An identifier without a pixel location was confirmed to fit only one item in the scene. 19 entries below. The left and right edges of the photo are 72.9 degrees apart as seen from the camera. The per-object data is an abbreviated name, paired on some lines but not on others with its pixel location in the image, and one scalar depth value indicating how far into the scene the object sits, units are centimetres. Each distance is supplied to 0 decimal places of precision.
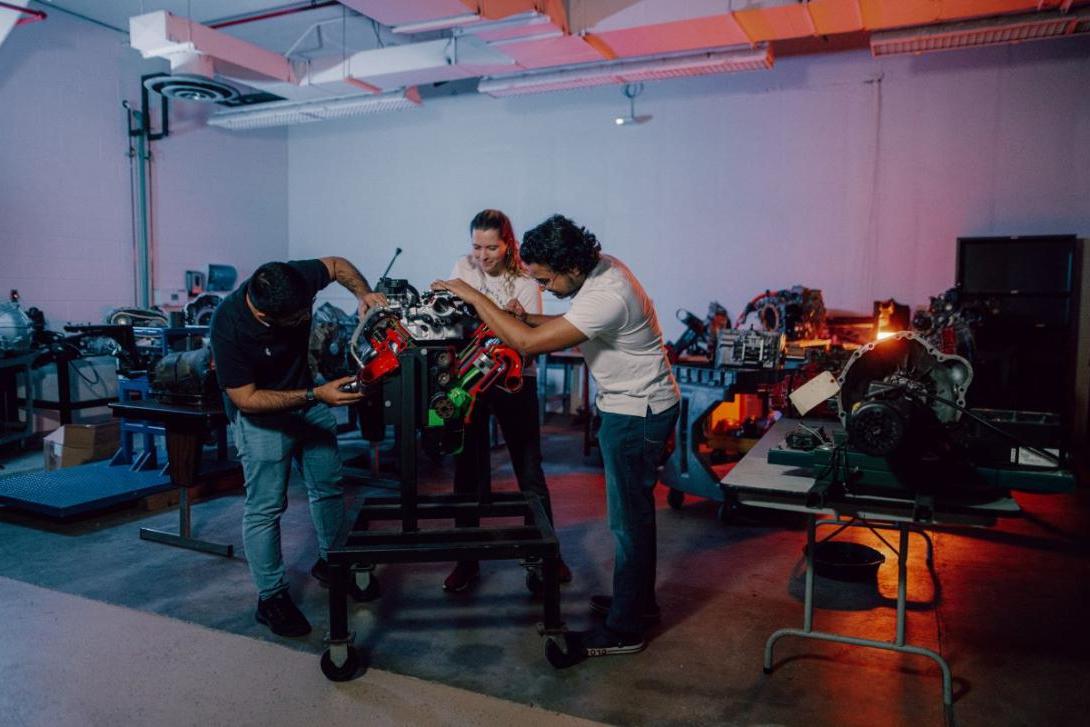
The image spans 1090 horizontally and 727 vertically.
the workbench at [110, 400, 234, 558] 319
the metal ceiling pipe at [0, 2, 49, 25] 532
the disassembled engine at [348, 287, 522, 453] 218
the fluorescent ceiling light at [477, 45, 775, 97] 533
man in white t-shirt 217
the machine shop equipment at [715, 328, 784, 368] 377
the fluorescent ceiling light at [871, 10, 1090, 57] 450
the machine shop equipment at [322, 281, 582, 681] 217
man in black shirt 233
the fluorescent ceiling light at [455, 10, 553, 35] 485
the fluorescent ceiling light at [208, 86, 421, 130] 651
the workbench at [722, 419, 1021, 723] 179
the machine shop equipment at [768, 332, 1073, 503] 173
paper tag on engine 192
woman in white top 277
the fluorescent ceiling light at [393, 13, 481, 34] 479
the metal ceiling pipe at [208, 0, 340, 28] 608
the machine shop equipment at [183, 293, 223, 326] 557
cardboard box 465
